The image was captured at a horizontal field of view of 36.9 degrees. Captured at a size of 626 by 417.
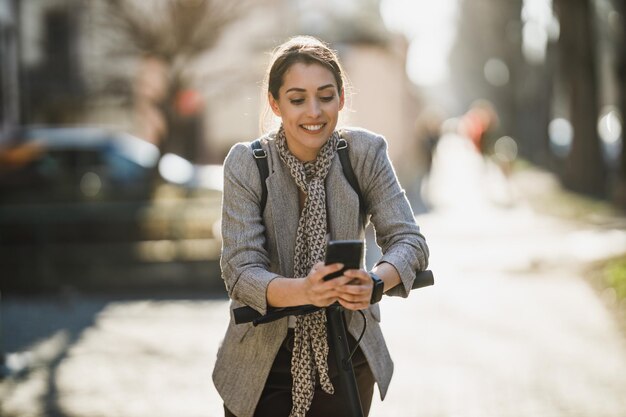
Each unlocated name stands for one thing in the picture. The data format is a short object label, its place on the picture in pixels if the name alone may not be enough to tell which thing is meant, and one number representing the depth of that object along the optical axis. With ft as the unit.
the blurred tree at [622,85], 51.03
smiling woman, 9.27
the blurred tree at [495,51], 132.87
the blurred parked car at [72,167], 44.01
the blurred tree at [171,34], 50.78
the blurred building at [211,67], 93.09
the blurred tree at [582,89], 64.69
